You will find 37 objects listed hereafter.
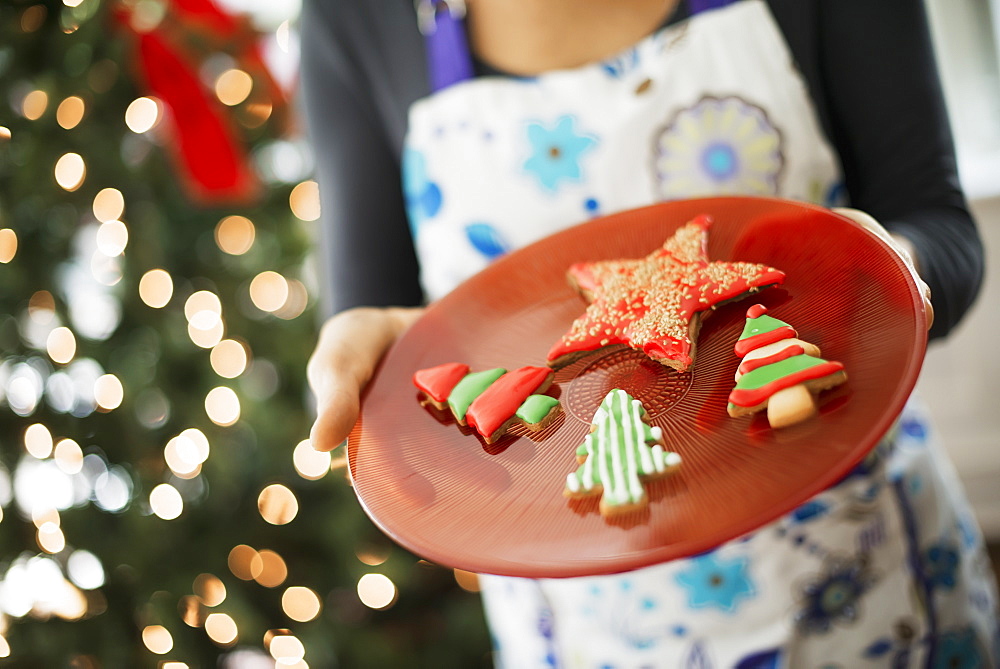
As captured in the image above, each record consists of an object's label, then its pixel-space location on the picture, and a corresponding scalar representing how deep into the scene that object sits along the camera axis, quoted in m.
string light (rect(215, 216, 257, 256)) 1.18
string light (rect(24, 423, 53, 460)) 1.16
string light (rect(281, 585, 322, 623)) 1.28
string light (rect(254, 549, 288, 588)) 1.27
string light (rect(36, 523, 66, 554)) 1.17
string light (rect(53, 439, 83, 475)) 1.17
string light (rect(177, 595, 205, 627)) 1.21
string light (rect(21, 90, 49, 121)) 1.08
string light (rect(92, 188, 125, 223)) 1.14
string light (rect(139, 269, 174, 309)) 1.16
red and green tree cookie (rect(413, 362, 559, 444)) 0.51
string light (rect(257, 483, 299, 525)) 1.25
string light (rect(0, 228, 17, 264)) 1.11
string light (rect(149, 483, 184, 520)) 1.18
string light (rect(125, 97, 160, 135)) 1.15
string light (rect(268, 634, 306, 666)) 1.27
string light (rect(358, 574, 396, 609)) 1.31
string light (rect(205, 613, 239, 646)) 1.24
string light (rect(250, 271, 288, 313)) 1.21
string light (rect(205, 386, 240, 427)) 1.21
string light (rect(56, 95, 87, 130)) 1.10
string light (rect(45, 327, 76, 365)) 1.14
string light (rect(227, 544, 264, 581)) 1.26
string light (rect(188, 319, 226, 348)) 1.19
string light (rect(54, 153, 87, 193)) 1.12
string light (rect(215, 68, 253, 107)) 1.16
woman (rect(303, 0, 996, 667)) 0.69
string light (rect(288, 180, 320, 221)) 1.19
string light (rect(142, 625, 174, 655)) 1.22
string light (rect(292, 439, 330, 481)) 1.25
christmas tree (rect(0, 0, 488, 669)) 1.10
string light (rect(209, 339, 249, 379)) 1.19
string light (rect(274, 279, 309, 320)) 1.24
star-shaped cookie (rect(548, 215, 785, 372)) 0.53
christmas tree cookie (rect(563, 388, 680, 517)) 0.42
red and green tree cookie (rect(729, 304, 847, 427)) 0.42
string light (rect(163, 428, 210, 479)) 1.20
